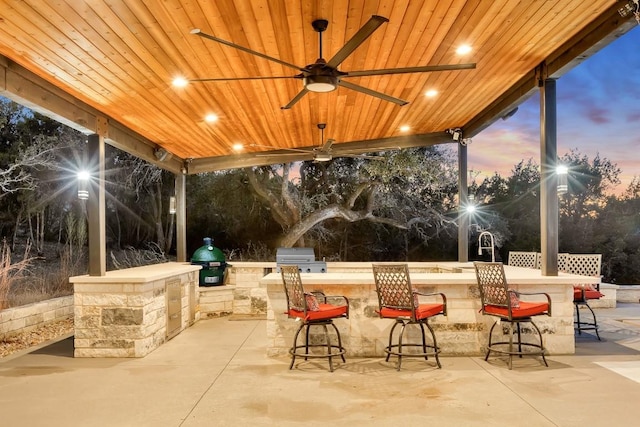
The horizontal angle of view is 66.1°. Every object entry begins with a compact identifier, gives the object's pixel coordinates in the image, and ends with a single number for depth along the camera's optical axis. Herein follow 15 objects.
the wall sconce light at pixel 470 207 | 7.71
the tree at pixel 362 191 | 10.64
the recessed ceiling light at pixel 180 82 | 4.45
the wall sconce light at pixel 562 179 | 5.07
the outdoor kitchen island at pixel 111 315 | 5.00
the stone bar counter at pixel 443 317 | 4.84
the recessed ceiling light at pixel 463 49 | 4.15
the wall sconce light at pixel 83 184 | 5.18
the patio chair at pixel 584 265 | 7.27
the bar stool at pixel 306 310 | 4.29
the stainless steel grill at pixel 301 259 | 6.98
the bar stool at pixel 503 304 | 4.28
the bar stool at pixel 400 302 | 4.25
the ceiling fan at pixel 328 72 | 3.47
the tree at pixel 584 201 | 14.04
